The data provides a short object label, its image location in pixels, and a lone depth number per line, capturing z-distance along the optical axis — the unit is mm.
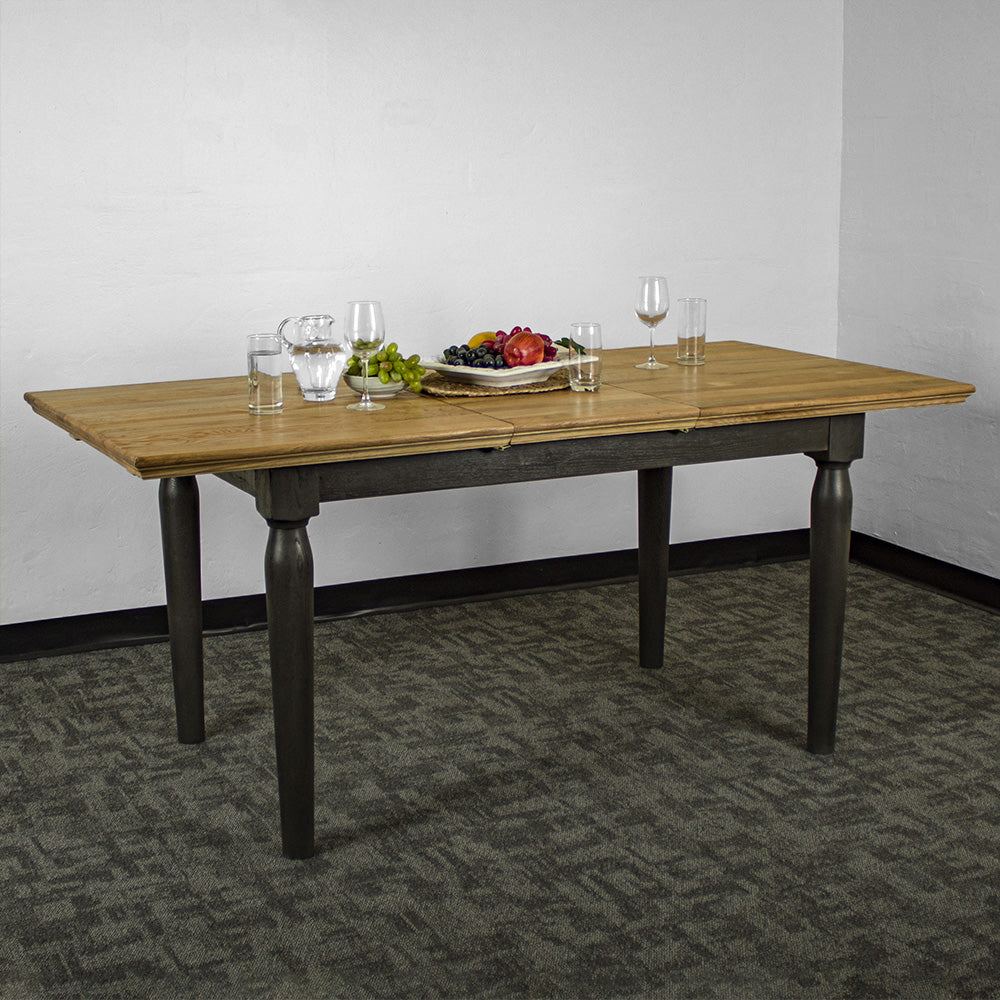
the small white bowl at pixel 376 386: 2447
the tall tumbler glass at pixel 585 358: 2596
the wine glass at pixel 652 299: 2906
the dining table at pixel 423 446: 2135
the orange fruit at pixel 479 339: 2727
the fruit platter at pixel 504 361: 2598
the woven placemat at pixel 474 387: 2557
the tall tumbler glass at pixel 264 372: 2354
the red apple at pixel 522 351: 2605
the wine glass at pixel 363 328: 2467
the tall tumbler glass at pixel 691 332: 2965
